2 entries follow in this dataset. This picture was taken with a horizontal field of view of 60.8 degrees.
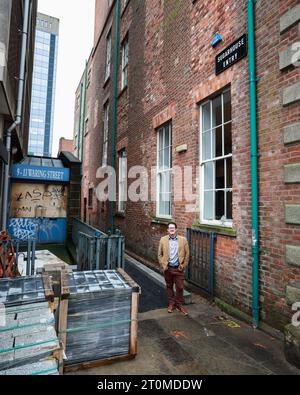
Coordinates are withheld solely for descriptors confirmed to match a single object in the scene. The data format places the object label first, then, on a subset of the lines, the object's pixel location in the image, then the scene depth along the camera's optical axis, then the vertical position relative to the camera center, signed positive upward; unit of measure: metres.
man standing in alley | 4.57 -0.96
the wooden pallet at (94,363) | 2.77 -1.75
